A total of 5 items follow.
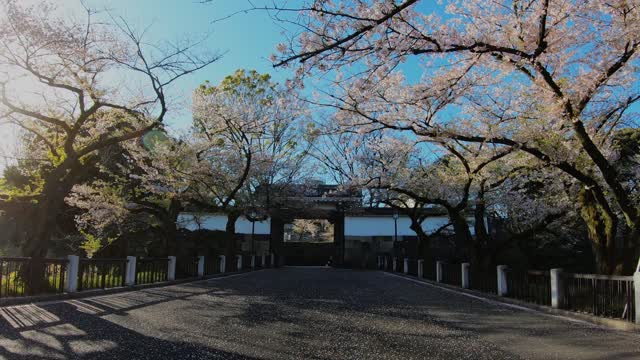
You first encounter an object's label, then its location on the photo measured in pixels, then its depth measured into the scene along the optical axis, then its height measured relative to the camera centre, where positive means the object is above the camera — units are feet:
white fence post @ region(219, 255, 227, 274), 94.35 -3.69
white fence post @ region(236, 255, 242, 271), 108.64 -3.72
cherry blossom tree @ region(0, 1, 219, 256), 43.32 +12.14
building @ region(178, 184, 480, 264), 143.23 +4.19
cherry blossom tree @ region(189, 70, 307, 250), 86.28 +17.71
